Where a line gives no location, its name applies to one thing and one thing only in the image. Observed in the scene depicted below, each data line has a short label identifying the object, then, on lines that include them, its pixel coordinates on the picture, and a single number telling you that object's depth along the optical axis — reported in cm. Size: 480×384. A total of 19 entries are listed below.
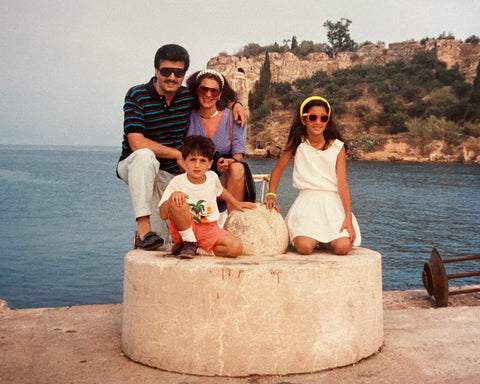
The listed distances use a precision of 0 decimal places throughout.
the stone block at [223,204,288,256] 420
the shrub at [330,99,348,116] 6050
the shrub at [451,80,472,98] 5800
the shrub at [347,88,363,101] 6412
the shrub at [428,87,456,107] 5800
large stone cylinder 361
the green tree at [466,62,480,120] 5166
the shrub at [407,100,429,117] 5782
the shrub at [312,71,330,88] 7094
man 464
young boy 400
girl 450
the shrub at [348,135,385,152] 5431
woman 498
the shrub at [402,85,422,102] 6194
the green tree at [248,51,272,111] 6638
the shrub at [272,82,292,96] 6925
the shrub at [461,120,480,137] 5066
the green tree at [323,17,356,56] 8638
